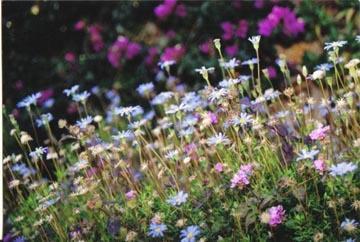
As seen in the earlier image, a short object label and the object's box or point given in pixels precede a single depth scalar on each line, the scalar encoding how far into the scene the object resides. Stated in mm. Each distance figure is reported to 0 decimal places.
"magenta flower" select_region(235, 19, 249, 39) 6732
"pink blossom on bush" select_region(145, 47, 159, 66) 6862
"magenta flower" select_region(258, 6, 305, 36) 6714
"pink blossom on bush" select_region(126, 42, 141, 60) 7010
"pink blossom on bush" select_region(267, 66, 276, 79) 6271
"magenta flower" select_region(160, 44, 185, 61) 6785
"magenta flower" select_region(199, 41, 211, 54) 6732
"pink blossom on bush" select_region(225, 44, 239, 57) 6620
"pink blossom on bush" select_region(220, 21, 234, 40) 6744
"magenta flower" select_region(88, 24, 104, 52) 7311
